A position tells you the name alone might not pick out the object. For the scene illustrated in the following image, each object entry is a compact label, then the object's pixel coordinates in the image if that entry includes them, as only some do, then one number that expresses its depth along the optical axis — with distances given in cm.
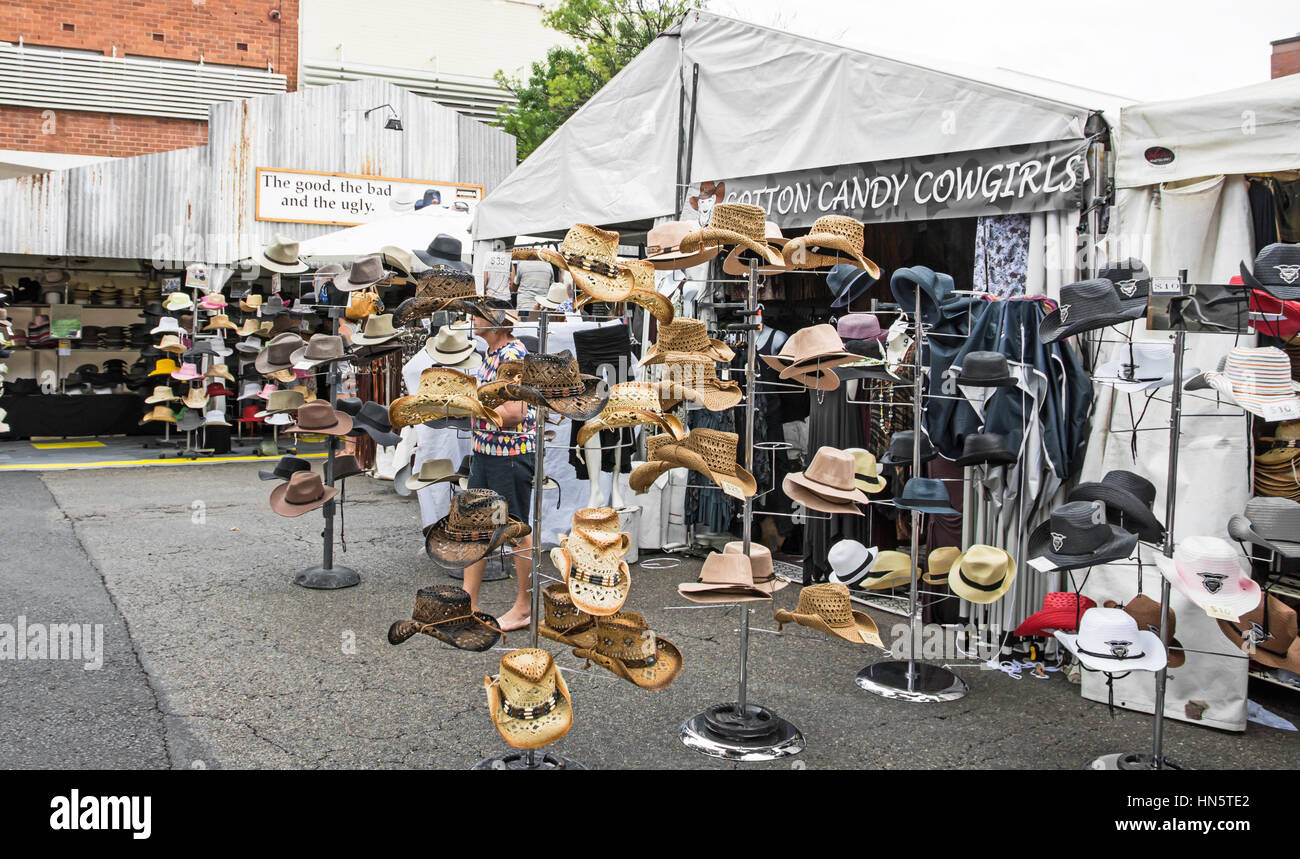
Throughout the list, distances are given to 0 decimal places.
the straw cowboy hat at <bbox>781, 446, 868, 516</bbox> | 458
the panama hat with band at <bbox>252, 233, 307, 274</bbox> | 791
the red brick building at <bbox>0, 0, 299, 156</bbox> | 1639
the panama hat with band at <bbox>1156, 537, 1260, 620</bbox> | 373
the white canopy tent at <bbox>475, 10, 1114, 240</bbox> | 583
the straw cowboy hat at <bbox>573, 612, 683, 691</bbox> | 385
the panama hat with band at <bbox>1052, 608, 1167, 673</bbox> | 380
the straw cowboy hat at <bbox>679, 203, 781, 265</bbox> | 420
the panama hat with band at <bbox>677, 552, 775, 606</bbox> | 416
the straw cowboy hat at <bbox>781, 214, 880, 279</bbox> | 456
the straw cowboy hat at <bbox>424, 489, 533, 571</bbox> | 407
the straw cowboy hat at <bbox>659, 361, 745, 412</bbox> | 430
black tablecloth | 1438
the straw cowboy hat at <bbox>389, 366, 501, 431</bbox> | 404
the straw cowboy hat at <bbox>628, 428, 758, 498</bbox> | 413
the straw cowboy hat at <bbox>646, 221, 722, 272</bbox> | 432
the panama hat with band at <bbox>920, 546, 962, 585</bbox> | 525
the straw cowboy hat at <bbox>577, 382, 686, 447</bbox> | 388
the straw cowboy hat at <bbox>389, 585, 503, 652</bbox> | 391
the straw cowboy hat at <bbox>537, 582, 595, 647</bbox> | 387
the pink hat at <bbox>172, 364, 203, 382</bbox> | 1309
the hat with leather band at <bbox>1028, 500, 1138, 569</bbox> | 386
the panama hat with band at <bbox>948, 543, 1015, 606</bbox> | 486
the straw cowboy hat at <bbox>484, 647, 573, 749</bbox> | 344
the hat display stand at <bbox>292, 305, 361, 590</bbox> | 666
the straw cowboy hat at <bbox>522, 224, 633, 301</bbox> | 380
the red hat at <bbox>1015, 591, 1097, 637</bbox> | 466
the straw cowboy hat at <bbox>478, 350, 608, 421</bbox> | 381
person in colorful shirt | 566
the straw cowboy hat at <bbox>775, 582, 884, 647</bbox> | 445
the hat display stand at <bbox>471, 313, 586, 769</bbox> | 382
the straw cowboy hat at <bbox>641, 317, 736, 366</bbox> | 425
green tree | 2227
